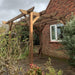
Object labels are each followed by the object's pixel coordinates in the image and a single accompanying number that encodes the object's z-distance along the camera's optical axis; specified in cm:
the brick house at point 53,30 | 764
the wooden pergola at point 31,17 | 482
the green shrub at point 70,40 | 426
